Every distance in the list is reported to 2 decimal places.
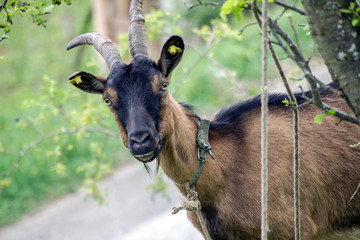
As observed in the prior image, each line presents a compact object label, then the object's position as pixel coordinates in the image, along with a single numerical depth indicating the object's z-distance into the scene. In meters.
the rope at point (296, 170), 5.22
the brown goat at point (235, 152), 7.14
